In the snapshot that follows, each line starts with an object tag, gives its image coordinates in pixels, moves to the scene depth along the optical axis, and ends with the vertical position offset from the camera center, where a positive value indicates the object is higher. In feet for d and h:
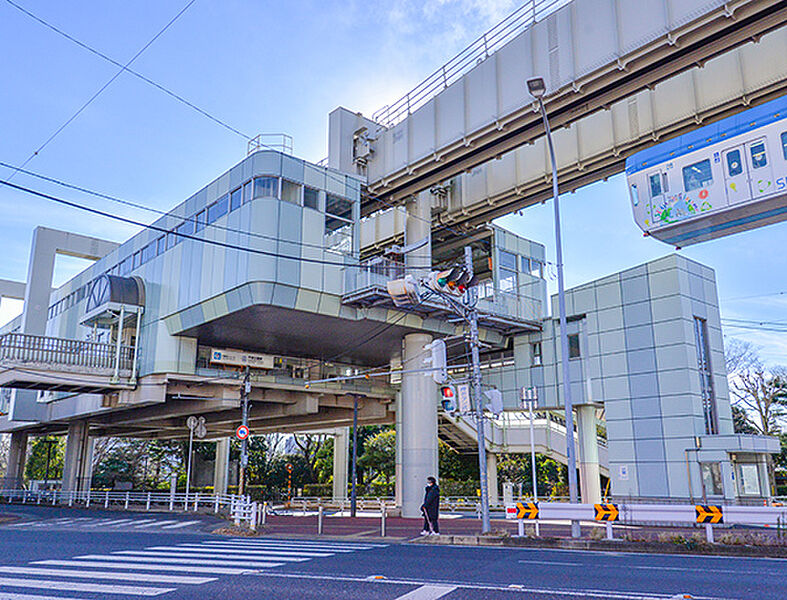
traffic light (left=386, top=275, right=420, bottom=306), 60.03 +16.07
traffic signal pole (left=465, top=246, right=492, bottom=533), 57.87 +6.20
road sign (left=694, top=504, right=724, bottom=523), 47.93 -3.82
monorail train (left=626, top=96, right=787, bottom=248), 54.65 +25.76
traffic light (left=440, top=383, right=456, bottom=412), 59.82 +5.99
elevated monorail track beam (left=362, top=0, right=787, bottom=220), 59.36 +40.34
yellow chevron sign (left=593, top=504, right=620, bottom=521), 52.01 -3.99
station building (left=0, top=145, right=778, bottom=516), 80.53 +19.82
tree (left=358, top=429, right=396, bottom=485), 168.04 +2.62
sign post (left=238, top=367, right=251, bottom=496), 81.30 +2.27
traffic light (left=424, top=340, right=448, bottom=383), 61.73 +10.15
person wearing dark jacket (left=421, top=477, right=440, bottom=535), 60.03 -4.24
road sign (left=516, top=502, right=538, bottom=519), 56.80 -4.12
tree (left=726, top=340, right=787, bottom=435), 136.77 +14.29
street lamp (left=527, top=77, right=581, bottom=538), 56.08 +10.96
